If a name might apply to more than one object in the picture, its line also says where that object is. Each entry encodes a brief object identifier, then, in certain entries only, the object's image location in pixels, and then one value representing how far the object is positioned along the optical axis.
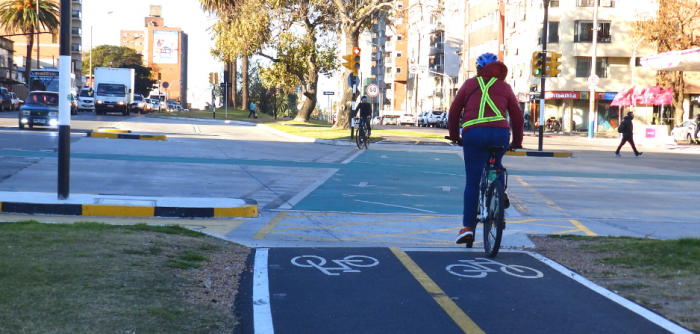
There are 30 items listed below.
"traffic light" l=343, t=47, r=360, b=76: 29.55
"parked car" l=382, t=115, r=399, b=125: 93.05
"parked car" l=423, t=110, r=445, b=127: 71.00
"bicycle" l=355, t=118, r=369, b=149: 26.42
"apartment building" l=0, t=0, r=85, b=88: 118.62
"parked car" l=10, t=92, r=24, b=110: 63.16
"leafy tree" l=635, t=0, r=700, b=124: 48.59
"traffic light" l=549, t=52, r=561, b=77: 29.02
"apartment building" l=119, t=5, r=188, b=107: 164.12
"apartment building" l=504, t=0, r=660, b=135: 61.47
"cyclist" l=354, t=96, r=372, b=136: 25.83
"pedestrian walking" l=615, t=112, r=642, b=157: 27.67
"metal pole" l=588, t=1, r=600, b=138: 48.69
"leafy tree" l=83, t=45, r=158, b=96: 126.62
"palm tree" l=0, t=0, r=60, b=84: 77.75
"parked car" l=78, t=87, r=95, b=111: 58.72
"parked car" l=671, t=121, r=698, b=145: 40.91
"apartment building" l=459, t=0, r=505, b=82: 74.55
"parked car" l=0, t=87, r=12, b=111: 59.50
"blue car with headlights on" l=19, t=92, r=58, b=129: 28.69
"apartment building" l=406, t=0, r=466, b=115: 94.25
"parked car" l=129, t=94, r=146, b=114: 59.06
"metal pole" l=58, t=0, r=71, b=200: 9.56
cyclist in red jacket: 7.20
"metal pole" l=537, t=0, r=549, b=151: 27.75
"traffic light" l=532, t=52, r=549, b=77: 27.86
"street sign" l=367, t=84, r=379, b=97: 33.63
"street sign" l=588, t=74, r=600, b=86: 48.41
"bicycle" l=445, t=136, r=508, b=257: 6.88
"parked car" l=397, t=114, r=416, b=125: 84.81
